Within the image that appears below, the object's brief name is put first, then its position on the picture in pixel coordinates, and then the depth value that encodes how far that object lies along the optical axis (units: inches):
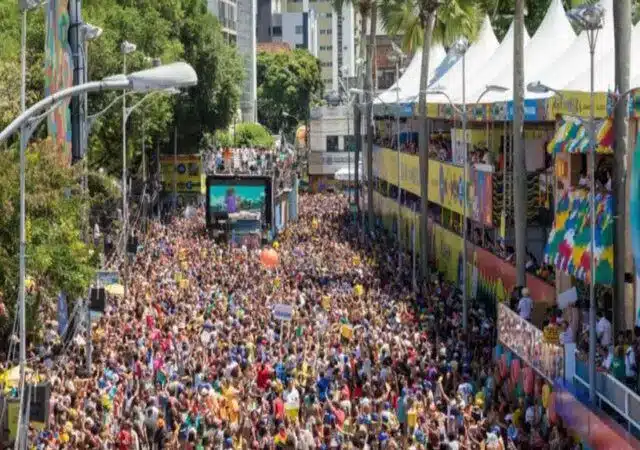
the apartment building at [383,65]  6112.2
